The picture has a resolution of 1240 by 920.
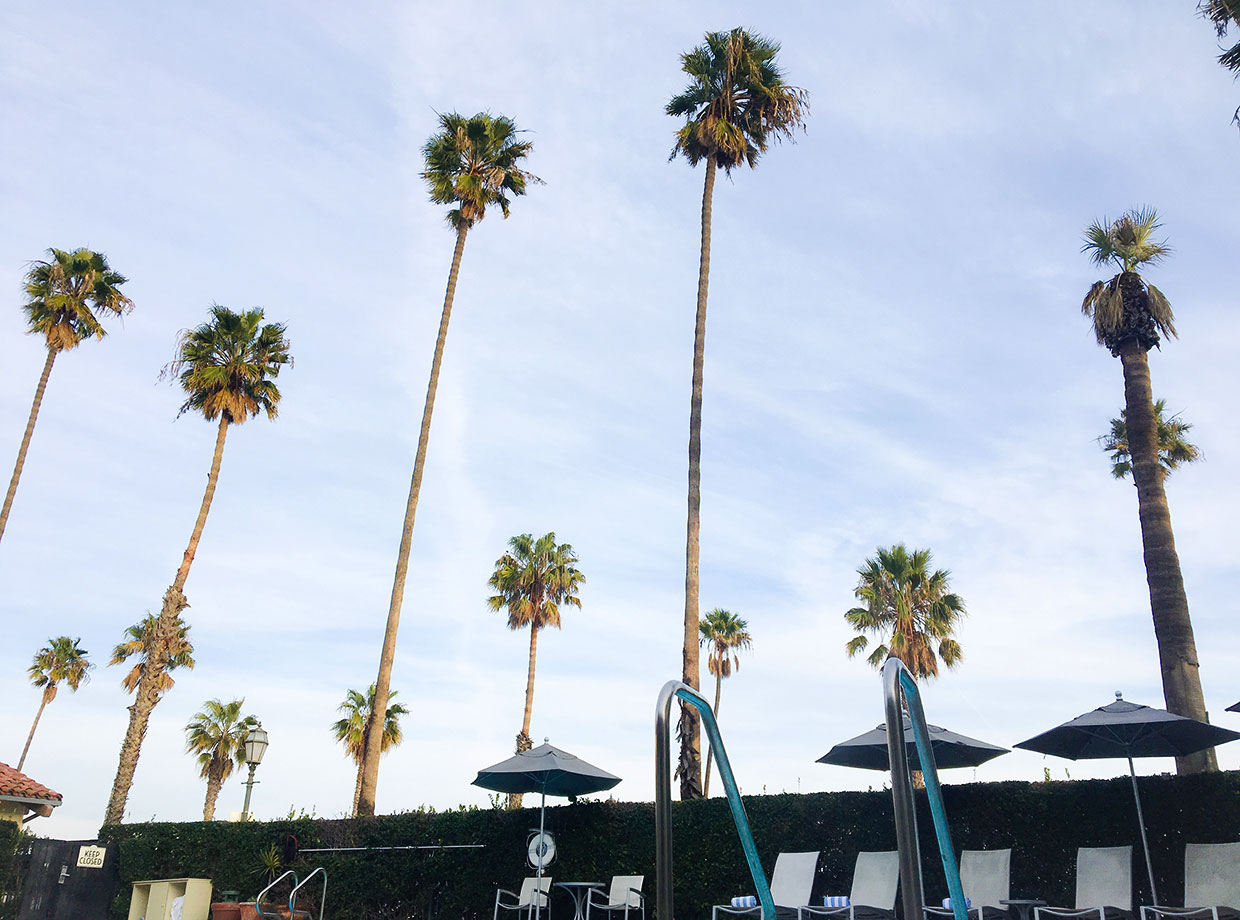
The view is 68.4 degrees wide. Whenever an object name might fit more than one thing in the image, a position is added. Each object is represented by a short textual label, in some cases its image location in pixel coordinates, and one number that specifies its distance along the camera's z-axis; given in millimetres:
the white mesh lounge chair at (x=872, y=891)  10109
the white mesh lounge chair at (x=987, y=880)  9828
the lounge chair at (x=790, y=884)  10766
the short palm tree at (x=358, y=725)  34562
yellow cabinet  15477
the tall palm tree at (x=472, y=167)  22453
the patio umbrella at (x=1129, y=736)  9859
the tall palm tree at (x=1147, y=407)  14344
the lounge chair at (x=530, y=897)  12344
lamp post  16766
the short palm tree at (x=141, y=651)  34750
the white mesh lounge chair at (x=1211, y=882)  8711
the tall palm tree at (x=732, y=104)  20328
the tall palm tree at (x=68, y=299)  26875
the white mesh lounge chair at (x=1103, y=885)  9250
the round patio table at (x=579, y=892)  12198
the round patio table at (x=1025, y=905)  9250
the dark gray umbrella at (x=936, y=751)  11148
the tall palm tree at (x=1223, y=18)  12797
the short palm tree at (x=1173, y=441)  22828
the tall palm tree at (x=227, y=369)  24141
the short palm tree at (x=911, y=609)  26688
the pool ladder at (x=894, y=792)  2338
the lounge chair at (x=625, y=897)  12062
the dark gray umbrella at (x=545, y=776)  12570
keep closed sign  17516
